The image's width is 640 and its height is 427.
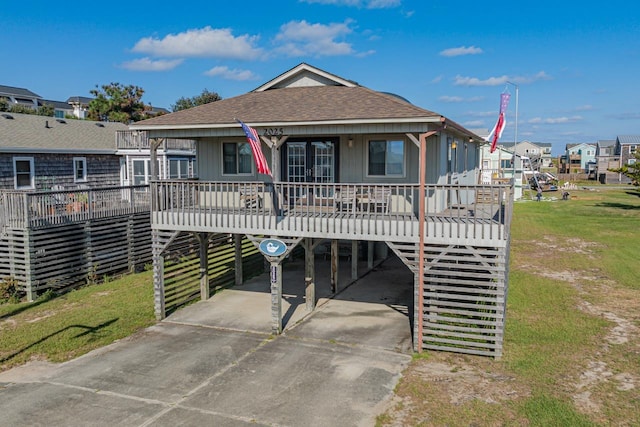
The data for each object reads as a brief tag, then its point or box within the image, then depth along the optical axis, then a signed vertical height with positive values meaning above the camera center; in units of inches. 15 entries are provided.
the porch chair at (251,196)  473.9 -23.7
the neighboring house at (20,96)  2984.7 +469.1
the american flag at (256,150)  420.5 +19.6
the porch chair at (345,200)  447.8 -24.9
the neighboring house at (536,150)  3214.1 +221.4
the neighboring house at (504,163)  1959.3 +42.5
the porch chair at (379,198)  510.5 -25.8
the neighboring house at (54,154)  824.3 +34.7
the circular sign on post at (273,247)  467.9 -68.7
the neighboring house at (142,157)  1026.7 +33.8
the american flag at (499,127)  709.0 +66.4
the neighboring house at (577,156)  4018.9 +158.5
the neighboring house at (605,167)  2933.1 +31.7
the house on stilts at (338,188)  416.8 -12.7
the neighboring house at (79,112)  1852.9 +228.6
